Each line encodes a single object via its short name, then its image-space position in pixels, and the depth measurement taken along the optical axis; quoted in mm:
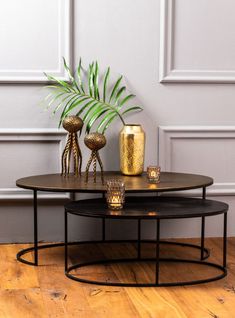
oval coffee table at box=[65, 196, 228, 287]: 2650
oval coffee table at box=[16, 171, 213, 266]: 2887
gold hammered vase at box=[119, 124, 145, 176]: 3271
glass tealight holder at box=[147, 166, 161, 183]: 3051
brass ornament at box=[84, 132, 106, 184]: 3078
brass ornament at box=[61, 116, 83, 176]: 3260
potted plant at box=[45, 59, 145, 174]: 3398
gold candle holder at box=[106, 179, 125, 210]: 2748
